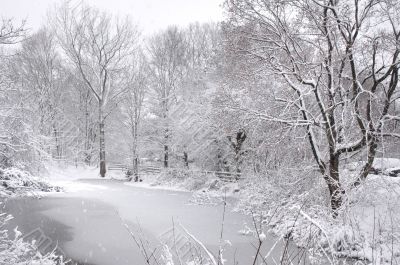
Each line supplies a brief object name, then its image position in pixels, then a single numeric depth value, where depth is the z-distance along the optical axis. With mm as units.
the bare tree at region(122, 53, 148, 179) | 27578
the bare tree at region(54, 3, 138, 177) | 29500
